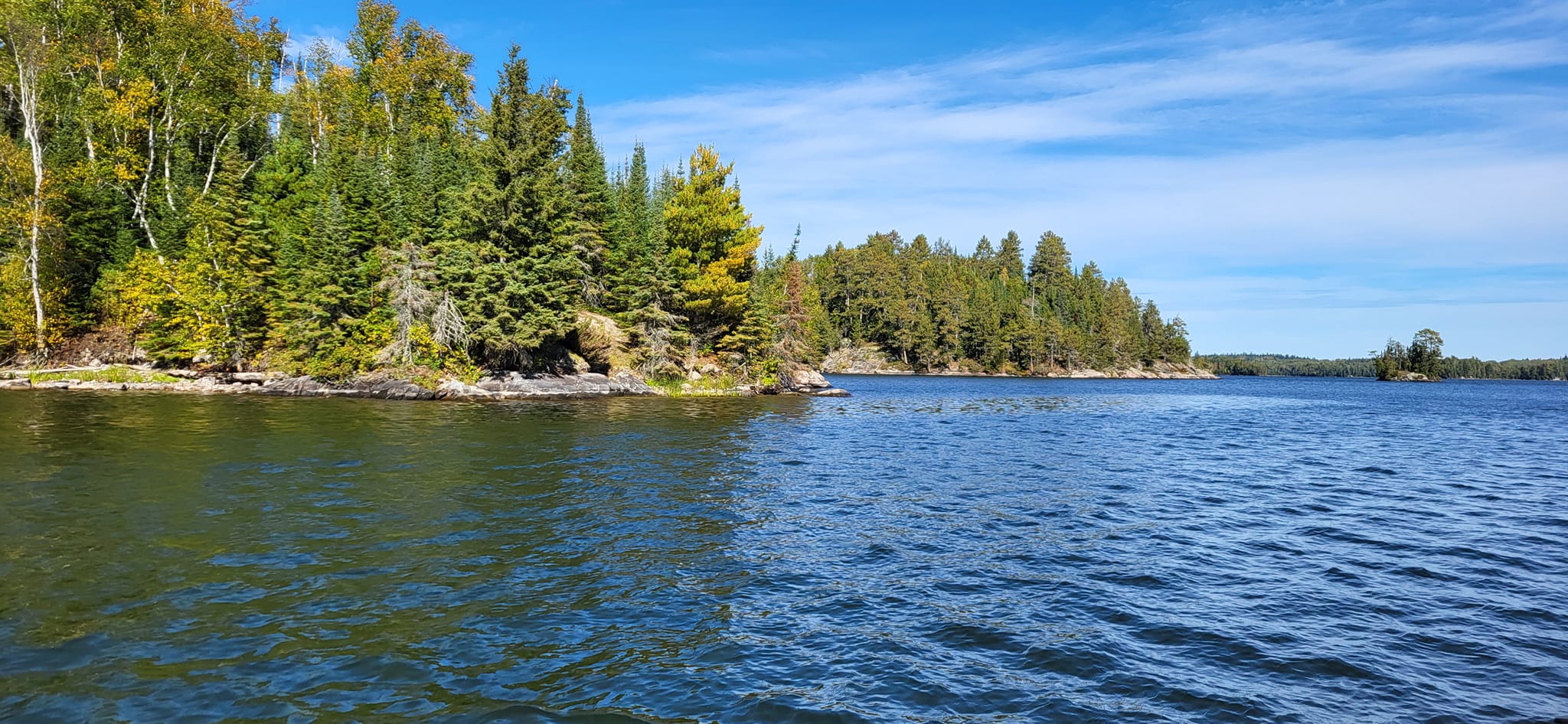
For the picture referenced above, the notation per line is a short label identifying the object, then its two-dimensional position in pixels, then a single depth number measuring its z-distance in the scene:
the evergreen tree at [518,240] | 48.44
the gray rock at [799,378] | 70.00
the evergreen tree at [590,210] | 59.06
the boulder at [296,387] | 47.28
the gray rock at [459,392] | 47.44
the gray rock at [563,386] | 50.19
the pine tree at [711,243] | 61.00
